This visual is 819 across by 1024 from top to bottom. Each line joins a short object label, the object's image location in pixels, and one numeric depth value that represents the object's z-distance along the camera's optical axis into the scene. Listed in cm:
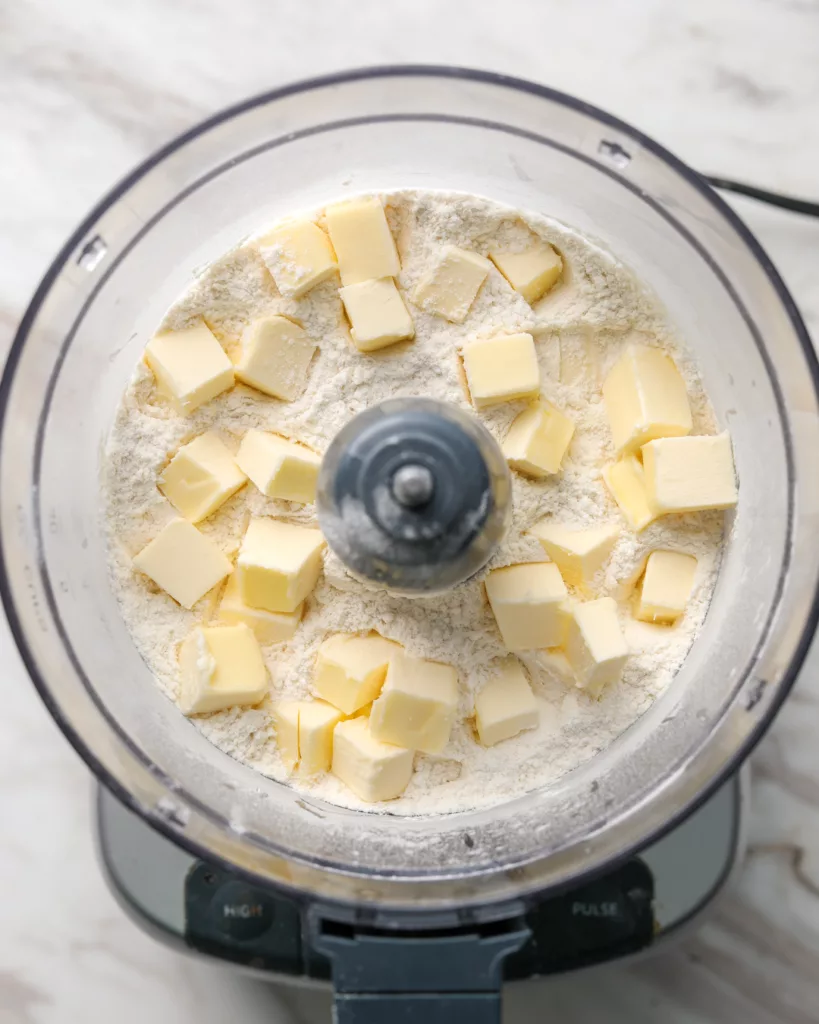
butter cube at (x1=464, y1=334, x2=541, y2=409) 36
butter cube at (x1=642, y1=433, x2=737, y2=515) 36
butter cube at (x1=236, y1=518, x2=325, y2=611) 36
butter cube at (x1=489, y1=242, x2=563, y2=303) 38
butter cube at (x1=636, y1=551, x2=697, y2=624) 37
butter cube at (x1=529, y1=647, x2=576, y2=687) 37
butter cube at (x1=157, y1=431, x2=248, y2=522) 37
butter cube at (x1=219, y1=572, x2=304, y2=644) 37
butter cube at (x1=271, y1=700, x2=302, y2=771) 37
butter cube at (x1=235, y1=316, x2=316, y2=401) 37
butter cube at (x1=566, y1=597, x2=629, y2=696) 36
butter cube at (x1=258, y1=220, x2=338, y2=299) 37
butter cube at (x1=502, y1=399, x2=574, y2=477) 36
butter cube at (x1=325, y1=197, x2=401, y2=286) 37
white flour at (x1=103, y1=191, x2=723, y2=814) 37
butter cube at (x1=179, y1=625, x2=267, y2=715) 36
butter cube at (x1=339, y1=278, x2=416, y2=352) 37
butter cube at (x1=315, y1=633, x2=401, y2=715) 36
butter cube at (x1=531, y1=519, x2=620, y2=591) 37
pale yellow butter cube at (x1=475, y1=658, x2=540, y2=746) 36
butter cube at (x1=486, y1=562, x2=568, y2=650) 36
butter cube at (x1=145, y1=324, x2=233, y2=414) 37
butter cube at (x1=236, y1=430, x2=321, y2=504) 36
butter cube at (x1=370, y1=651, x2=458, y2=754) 36
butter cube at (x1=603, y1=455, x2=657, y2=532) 37
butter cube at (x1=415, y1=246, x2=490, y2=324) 37
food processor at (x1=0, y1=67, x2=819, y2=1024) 35
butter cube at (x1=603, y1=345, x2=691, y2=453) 37
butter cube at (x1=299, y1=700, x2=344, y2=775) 36
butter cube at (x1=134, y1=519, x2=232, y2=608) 37
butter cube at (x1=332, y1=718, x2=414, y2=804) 36
